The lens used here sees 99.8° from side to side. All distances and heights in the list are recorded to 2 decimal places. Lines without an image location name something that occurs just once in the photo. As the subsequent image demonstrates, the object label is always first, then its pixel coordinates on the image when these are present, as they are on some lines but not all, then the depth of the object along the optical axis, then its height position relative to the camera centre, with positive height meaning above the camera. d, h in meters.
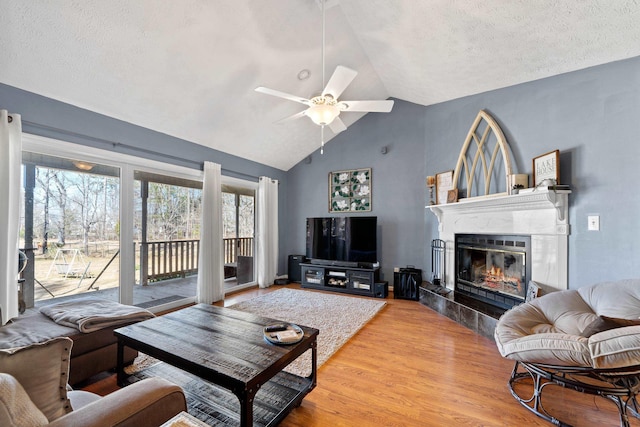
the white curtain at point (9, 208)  2.23 +0.08
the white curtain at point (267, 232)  5.12 -0.28
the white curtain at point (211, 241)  3.92 -0.36
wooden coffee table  1.34 -0.78
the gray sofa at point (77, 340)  1.72 -0.87
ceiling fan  2.28 +1.04
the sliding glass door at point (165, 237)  3.50 -0.28
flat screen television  4.70 -0.42
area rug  2.34 -1.26
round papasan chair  1.40 -0.75
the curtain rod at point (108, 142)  2.50 +0.83
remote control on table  1.81 -0.76
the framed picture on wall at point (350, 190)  5.10 +0.53
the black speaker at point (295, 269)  5.50 -1.06
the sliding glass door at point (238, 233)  4.77 -0.30
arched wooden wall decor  3.15 +0.82
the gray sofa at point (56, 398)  0.74 -0.56
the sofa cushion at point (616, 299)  1.81 -0.57
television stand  4.55 -1.09
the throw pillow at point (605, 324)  1.54 -0.61
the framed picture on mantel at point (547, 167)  2.56 +0.50
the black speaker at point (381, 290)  4.43 -1.19
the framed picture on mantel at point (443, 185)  3.96 +0.49
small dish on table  1.66 -0.76
